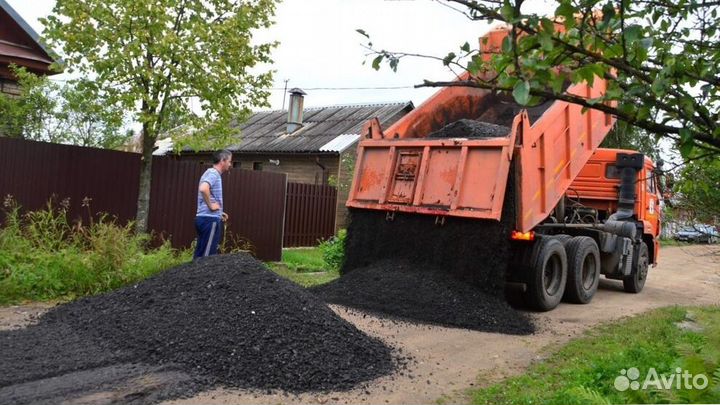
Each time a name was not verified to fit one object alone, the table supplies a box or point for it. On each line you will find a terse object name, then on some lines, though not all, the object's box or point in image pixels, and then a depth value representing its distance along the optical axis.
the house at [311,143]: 20.05
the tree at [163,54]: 8.22
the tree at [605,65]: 2.59
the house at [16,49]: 11.67
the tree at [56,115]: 8.82
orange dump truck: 7.10
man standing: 7.67
